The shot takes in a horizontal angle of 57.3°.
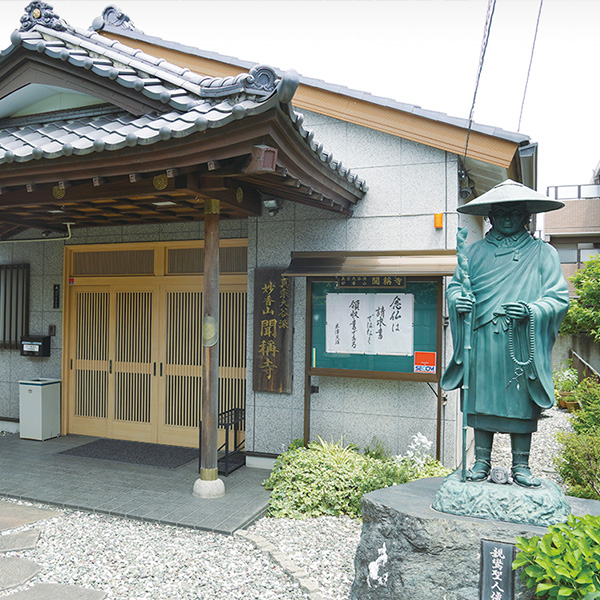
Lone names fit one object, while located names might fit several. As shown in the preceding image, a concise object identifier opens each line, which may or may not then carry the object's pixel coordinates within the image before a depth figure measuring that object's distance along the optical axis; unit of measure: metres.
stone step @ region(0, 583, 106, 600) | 4.13
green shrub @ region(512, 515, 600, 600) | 2.97
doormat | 7.59
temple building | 5.35
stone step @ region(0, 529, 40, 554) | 4.96
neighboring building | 23.27
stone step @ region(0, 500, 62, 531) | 5.55
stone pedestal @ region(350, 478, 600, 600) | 3.57
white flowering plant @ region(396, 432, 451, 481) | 6.10
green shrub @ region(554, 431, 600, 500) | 5.85
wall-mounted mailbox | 9.38
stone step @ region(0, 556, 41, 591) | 4.33
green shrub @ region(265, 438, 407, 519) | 5.85
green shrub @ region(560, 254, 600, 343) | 14.96
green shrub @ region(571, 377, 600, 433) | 7.65
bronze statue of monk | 3.88
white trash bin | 8.82
